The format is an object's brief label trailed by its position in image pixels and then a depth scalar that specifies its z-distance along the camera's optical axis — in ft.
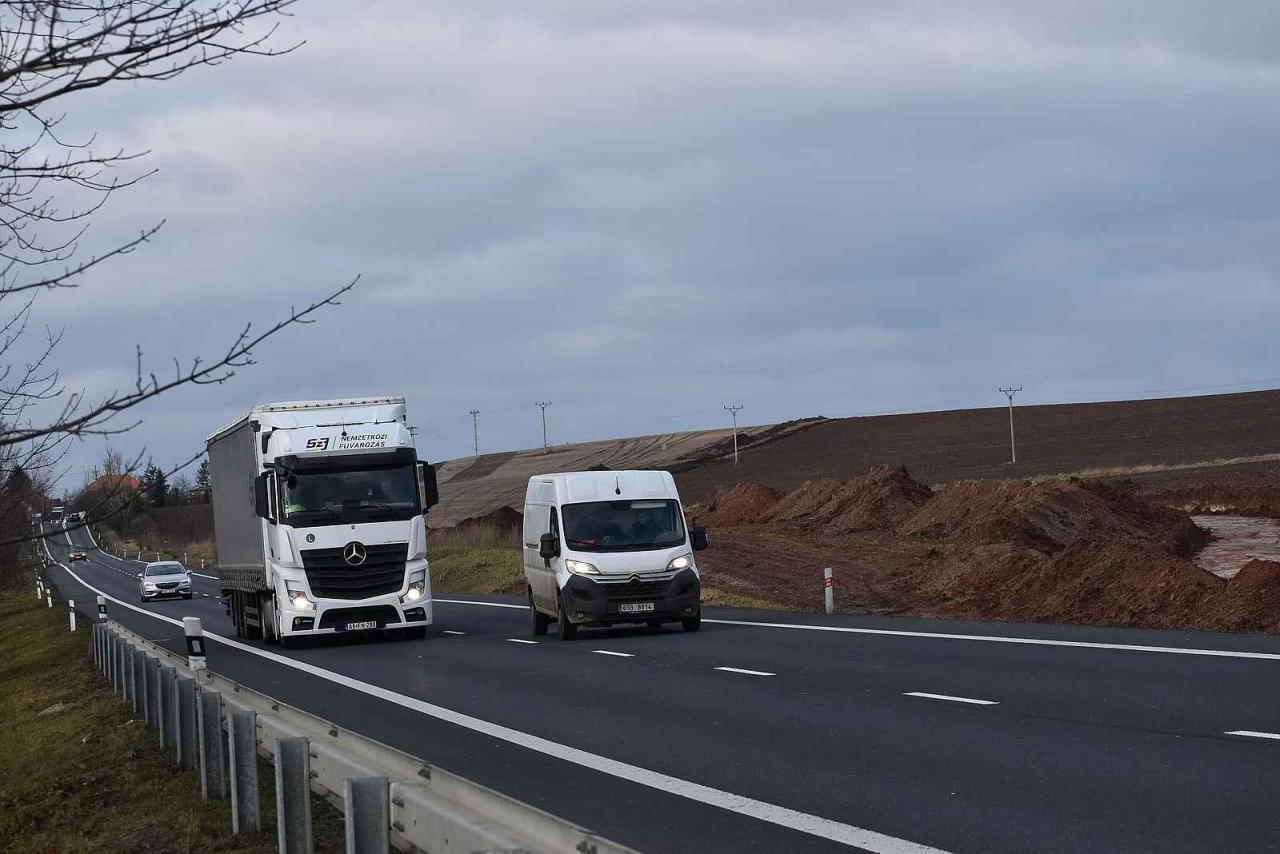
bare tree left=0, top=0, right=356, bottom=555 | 20.71
